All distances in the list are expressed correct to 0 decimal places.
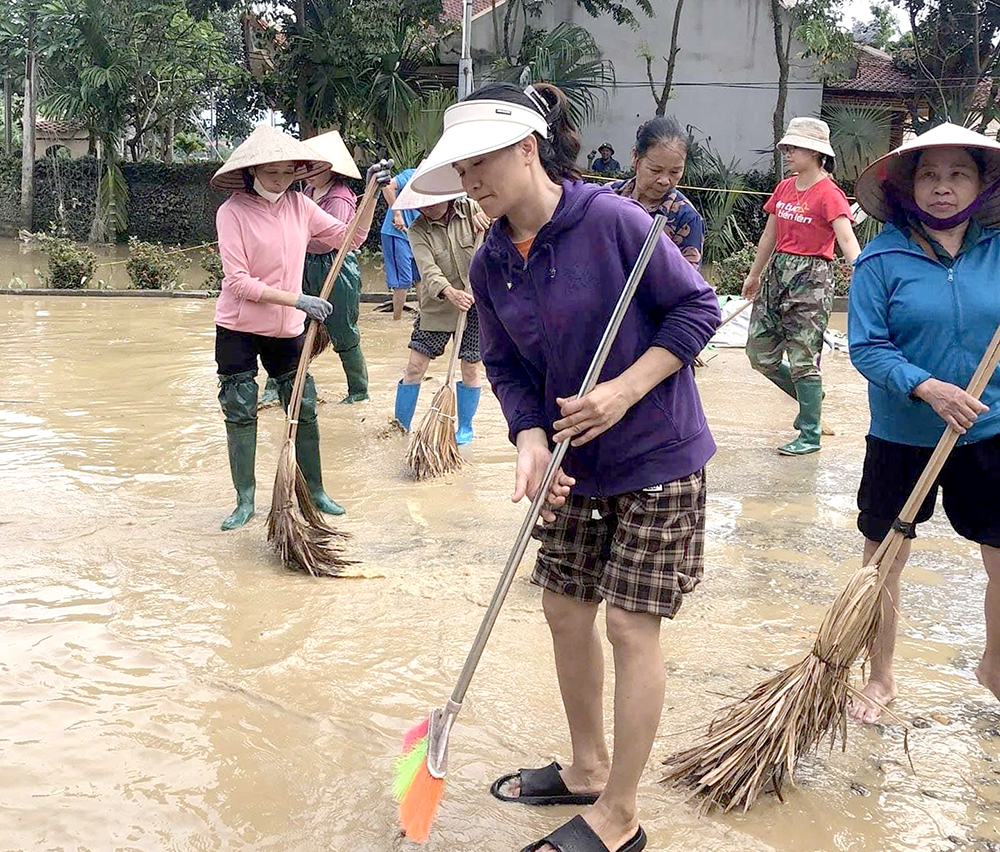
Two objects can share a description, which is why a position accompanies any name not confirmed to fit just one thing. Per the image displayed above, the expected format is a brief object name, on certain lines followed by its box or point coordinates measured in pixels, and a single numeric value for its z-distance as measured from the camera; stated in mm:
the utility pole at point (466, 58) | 15117
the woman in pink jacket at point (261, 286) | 4355
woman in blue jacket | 2709
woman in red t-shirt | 5730
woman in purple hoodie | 2232
